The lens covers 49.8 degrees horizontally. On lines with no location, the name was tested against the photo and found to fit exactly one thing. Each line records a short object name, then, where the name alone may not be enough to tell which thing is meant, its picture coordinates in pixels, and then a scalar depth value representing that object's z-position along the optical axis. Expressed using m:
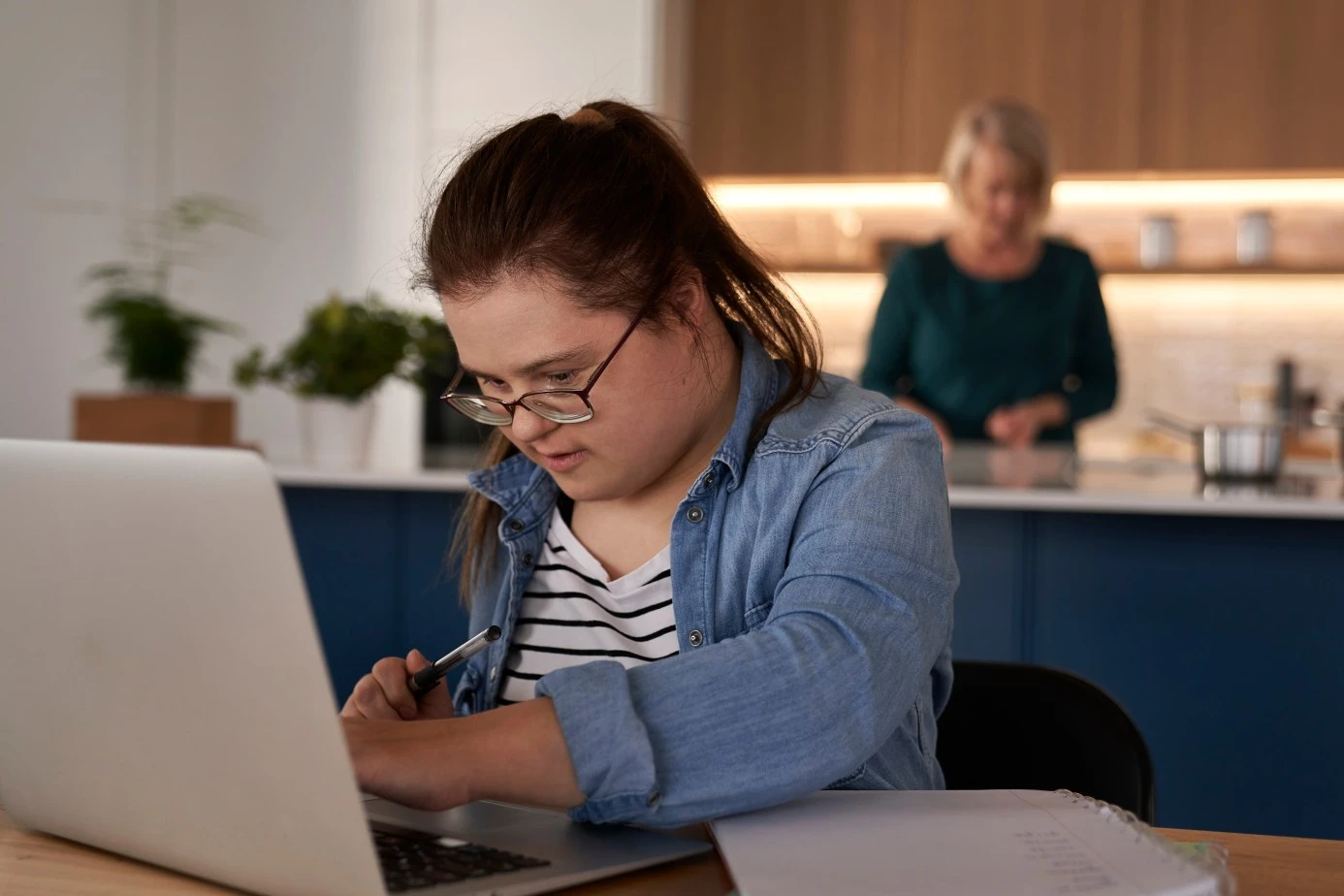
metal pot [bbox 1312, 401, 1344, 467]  3.58
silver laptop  0.63
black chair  1.08
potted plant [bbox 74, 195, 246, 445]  2.74
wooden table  0.77
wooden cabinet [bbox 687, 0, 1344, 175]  4.33
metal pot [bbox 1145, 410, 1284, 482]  2.54
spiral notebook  0.68
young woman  0.78
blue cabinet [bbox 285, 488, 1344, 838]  2.28
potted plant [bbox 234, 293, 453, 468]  2.69
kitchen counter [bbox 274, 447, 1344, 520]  2.24
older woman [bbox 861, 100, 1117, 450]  3.14
